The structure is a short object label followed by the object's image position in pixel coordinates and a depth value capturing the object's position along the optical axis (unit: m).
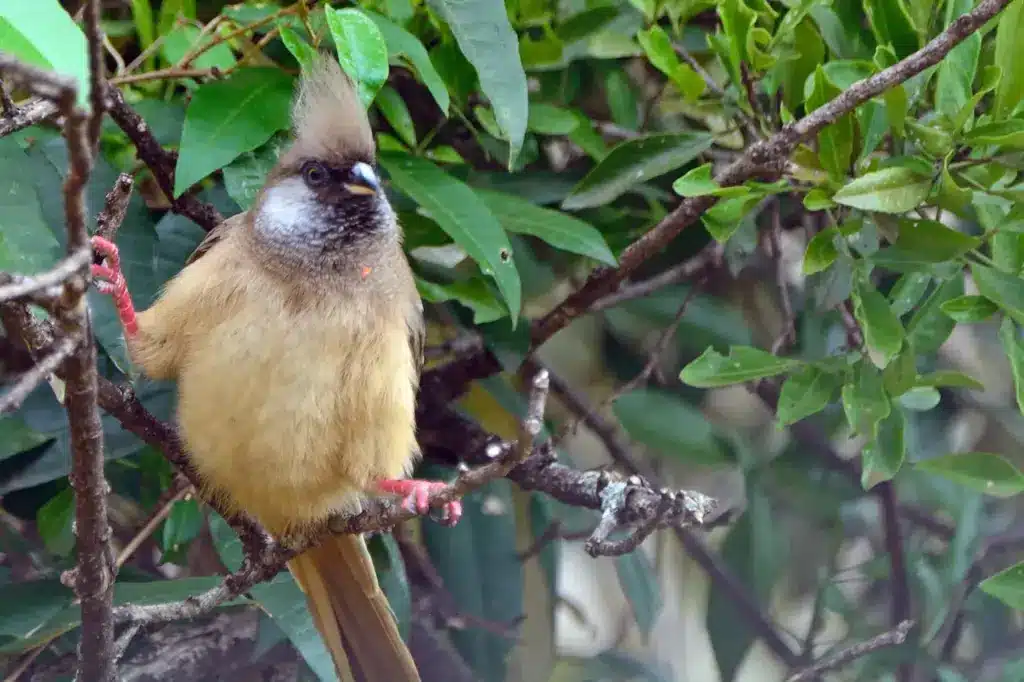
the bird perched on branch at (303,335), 3.40
